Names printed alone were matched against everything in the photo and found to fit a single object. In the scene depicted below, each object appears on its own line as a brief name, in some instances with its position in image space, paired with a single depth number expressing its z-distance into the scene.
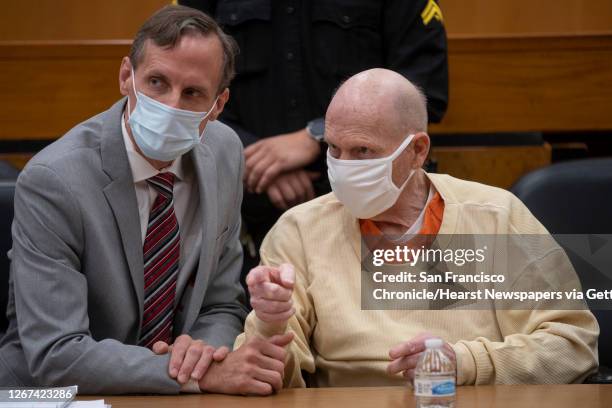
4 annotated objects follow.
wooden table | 4.44
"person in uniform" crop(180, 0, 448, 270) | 6.68
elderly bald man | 5.08
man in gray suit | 4.86
